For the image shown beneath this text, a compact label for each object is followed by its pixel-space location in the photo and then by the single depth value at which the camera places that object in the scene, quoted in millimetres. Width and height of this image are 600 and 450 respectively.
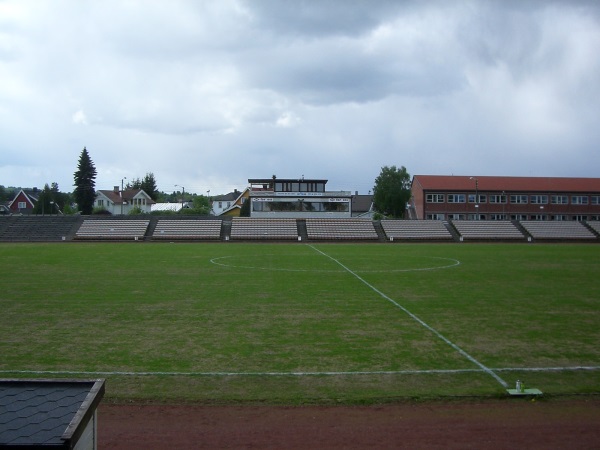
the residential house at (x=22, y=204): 106125
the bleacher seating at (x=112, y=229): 54906
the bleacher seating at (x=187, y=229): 55406
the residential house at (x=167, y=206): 105875
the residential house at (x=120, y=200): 105788
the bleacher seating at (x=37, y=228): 54419
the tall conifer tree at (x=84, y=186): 92625
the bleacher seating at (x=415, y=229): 56312
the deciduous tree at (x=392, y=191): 99688
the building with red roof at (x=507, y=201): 77500
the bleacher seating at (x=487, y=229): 56438
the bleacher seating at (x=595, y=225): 58669
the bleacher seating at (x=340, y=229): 56406
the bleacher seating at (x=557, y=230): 56875
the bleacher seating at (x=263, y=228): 55531
